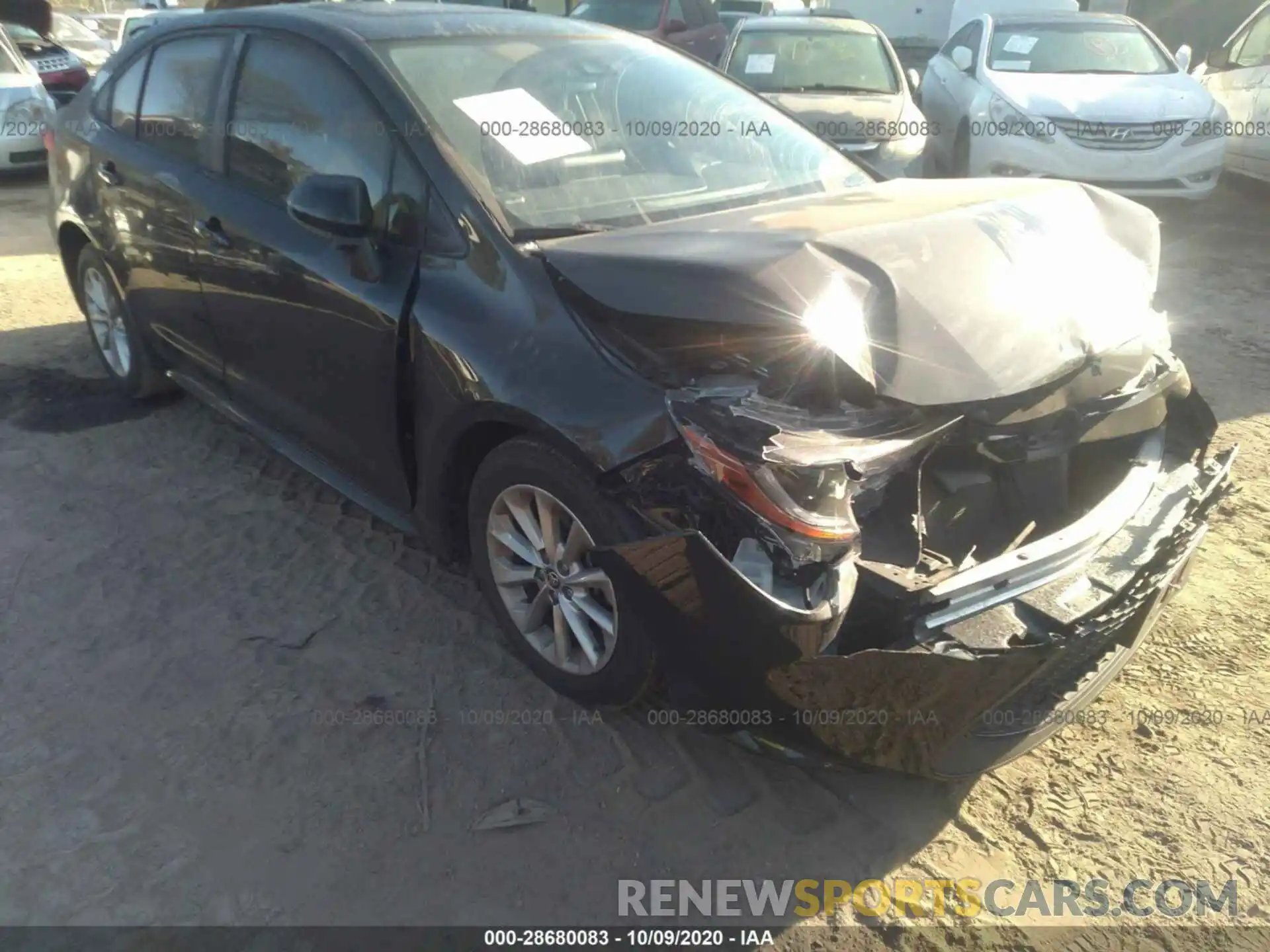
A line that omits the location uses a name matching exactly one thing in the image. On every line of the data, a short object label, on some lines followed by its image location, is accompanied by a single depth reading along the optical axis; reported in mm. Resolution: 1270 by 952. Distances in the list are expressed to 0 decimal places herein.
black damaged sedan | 2025
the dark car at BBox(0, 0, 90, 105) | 11836
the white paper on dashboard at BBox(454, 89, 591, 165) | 2895
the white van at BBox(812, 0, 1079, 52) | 17828
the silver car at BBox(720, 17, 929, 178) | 7273
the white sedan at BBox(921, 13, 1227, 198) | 7273
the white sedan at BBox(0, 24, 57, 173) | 9953
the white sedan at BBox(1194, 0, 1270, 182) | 8508
